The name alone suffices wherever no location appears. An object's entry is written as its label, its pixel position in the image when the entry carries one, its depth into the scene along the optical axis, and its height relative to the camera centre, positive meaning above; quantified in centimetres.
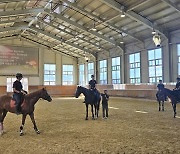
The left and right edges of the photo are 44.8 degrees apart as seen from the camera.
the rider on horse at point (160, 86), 1004 -24
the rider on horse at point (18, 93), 586 -28
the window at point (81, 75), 3259 +105
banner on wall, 2755 +289
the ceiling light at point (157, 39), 1527 +294
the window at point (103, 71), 2694 +135
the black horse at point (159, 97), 1052 -78
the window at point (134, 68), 2138 +136
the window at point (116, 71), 2430 +121
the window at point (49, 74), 3148 +119
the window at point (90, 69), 2999 +179
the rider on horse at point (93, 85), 861 -13
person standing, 895 -81
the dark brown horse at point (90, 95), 841 -52
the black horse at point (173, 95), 872 -57
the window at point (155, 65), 1883 +146
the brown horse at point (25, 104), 592 -58
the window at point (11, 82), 2776 -7
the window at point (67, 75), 3312 +107
